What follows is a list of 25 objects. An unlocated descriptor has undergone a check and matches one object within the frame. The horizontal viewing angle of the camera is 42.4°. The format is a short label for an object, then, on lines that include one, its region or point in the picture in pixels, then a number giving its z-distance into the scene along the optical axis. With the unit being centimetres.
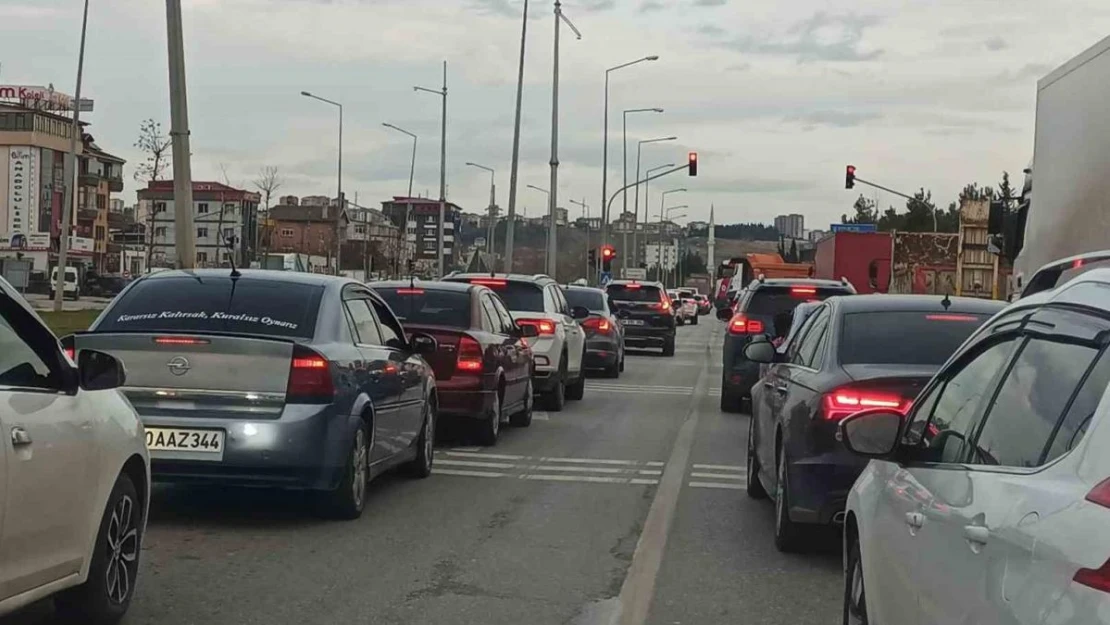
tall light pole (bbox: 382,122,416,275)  7350
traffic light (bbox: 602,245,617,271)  5781
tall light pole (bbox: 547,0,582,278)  4597
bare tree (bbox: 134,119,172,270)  5338
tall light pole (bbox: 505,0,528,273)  4244
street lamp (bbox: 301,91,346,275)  6130
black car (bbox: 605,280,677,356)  3297
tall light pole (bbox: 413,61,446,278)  5053
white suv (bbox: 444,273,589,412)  1825
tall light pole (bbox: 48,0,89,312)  4556
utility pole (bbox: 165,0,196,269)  1742
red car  1314
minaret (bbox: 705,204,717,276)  17589
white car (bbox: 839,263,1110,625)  289
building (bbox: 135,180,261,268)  8331
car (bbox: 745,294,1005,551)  784
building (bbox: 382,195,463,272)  8144
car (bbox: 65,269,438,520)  848
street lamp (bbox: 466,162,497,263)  7462
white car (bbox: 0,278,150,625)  504
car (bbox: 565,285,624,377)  2498
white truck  1223
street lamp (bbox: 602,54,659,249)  6256
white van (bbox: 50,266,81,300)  6898
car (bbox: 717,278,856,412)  1775
